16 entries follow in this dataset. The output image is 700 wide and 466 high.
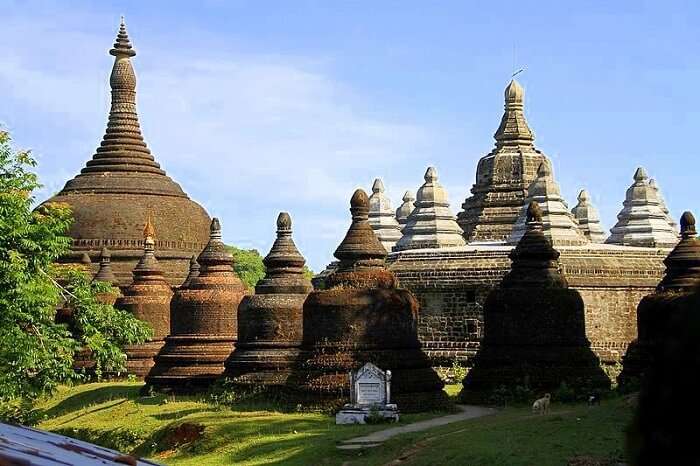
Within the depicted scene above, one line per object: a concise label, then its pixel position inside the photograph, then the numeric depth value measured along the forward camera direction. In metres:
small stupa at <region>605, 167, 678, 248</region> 42.81
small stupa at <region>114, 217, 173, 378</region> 34.22
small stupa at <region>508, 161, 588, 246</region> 33.56
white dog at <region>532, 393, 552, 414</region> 19.72
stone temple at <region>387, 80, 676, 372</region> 30.72
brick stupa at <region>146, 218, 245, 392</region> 28.25
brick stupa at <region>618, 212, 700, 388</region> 22.86
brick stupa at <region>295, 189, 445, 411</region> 21.50
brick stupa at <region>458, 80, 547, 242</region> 39.12
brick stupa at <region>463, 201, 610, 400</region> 23.16
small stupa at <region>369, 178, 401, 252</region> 48.56
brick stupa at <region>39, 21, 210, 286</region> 42.22
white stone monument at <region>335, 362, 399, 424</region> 20.21
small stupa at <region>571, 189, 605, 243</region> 52.88
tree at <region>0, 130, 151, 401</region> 19.02
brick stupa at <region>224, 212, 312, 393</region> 25.25
